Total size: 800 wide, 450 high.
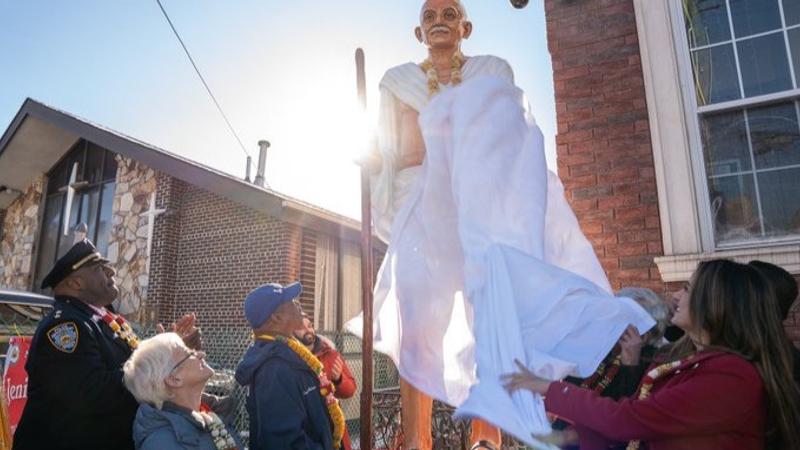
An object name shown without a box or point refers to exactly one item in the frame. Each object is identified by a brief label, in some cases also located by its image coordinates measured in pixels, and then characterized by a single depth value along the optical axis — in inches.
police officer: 94.8
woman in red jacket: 65.1
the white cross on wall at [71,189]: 499.2
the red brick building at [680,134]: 147.3
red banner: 175.3
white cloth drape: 62.5
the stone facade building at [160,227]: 398.3
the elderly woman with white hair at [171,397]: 91.7
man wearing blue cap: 100.8
